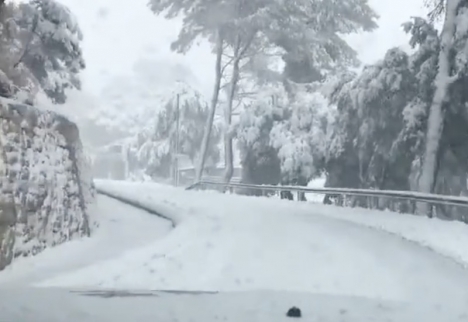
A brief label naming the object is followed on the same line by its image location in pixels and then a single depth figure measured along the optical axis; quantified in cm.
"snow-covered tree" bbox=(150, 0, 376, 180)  3850
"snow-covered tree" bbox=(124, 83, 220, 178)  5369
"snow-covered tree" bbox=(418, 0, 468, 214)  2178
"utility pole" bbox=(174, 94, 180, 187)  5066
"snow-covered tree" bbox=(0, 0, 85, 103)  2336
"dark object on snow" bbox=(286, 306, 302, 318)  749
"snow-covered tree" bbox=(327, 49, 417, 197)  2408
